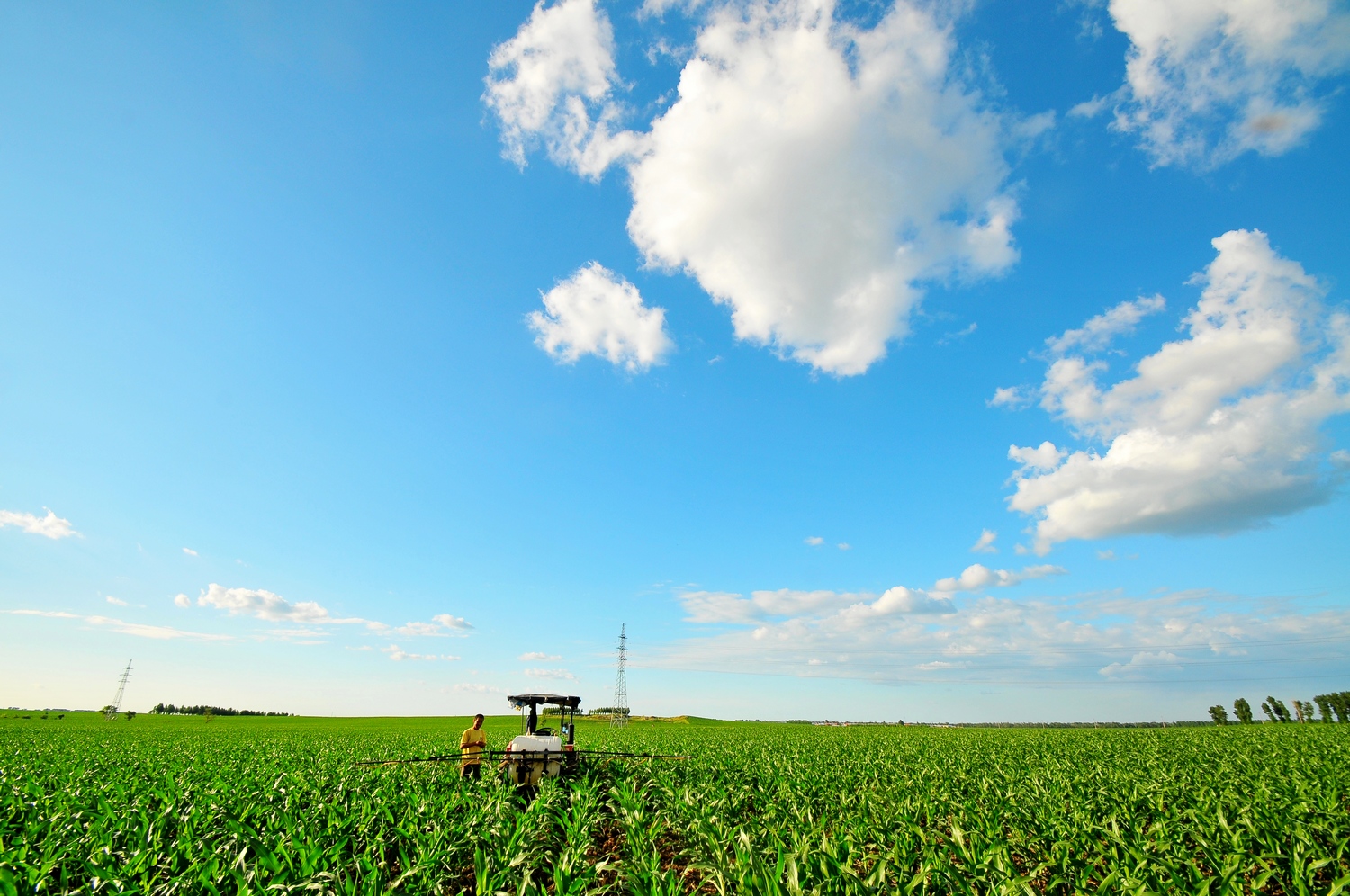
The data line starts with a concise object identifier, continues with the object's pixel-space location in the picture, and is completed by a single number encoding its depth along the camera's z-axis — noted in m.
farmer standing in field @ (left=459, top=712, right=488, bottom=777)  14.22
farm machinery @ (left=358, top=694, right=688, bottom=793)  13.26
